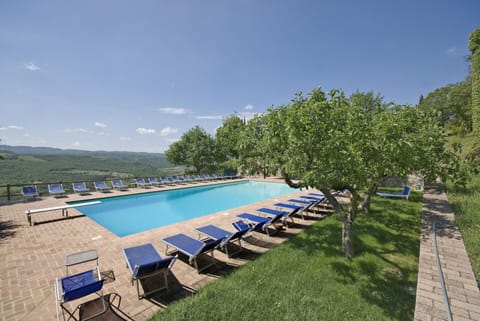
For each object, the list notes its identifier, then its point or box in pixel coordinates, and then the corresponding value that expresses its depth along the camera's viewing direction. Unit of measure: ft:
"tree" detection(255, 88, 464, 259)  11.68
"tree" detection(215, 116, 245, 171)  82.28
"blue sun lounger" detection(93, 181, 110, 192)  45.32
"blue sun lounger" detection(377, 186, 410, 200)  33.40
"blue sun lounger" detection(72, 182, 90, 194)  41.84
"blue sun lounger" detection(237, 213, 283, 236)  19.06
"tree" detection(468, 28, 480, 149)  46.21
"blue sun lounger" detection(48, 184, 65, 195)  38.27
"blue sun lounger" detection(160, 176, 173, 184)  57.40
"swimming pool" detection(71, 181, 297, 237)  30.70
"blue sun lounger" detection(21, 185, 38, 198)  35.62
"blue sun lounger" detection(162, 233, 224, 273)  13.41
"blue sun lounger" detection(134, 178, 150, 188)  52.70
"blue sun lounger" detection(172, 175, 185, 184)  60.25
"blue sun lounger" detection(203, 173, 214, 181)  67.44
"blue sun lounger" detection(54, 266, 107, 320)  8.38
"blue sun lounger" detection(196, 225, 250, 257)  15.23
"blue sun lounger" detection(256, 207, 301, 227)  21.65
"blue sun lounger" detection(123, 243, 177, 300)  10.54
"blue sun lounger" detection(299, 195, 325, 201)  30.91
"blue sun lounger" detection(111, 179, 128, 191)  47.74
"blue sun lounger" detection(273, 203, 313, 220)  24.52
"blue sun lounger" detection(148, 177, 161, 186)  55.06
